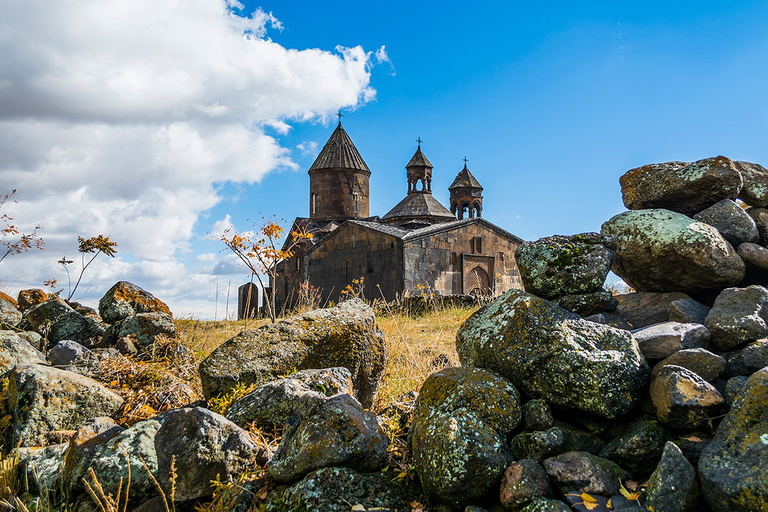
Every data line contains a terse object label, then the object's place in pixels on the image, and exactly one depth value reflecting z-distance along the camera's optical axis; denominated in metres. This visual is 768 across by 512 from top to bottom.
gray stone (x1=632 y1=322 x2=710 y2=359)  3.03
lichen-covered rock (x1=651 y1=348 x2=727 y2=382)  2.79
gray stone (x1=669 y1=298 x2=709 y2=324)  3.29
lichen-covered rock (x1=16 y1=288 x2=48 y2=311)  8.35
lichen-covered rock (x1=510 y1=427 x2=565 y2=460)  2.71
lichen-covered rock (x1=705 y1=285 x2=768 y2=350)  2.98
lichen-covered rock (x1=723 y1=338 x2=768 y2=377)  2.86
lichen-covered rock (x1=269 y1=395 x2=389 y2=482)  2.93
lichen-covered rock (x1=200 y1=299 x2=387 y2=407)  4.12
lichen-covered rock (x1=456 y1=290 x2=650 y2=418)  2.82
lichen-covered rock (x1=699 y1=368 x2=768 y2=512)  2.20
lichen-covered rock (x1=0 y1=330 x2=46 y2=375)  5.34
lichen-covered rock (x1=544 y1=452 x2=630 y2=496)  2.54
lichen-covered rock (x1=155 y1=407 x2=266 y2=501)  3.04
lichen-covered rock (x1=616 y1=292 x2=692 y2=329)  3.59
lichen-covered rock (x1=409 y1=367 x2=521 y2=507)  2.68
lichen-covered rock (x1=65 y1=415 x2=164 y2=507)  3.18
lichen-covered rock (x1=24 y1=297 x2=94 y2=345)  6.62
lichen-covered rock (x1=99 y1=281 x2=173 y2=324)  6.69
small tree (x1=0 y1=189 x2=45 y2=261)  8.73
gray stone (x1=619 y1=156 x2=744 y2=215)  3.73
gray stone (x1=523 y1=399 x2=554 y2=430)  2.84
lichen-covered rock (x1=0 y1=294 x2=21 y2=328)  6.87
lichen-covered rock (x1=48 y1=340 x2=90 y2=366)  5.55
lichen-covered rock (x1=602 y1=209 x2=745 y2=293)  3.41
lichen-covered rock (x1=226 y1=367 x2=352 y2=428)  3.62
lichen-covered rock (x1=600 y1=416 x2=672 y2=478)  2.66
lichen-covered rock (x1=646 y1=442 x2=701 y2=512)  2.33
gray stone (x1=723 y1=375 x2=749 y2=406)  2.64
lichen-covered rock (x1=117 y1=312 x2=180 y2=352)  6.02
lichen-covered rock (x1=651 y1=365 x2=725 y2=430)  2.61
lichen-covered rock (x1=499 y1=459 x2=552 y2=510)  2.54
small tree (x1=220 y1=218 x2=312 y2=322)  8.39
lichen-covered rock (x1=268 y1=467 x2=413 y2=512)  2.74
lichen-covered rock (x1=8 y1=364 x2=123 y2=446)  4.04
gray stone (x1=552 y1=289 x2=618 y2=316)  3.36
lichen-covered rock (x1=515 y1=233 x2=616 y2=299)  3.35
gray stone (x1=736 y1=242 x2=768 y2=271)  3.51
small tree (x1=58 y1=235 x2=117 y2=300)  9.12
